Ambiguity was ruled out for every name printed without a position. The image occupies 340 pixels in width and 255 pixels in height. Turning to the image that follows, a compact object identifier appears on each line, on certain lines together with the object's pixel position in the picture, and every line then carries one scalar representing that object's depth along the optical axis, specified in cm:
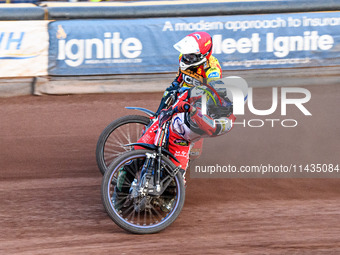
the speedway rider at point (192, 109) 1071
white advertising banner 1940
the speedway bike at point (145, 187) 1013
